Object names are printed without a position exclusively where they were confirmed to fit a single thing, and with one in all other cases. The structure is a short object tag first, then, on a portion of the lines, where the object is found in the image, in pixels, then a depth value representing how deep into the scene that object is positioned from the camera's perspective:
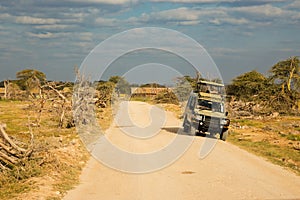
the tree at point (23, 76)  92.59
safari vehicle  21.11
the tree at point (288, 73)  43.69
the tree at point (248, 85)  44.72
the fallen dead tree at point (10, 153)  10.88
